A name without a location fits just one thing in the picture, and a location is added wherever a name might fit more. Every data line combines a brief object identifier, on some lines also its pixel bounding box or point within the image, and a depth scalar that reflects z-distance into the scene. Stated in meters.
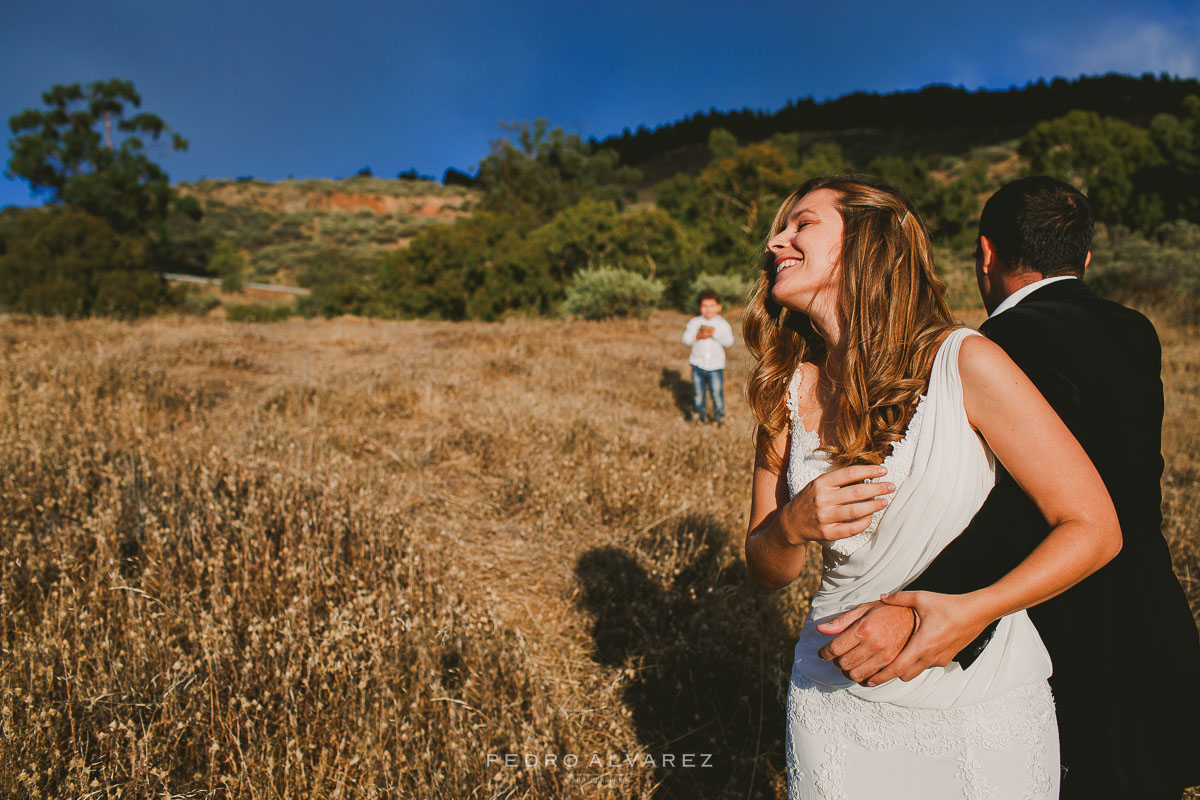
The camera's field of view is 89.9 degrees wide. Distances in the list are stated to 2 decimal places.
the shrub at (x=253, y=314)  21.72
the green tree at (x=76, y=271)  15.24
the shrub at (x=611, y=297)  16.02
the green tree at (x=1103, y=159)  21.72
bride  1.04
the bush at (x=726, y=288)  18.12
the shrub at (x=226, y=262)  34.20
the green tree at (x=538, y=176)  33.41
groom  1.13
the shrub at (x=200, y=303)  22.33
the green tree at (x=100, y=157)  26.39
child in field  6.59
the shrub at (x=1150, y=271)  12.98
